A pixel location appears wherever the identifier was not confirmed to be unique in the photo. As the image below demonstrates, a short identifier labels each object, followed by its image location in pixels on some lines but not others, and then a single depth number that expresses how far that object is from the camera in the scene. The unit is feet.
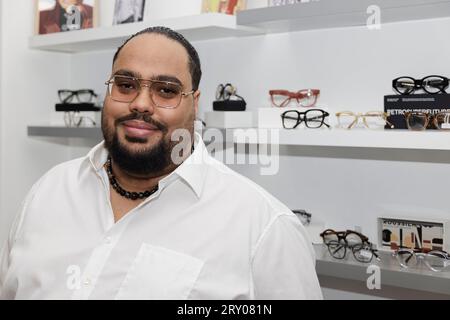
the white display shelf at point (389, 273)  4.40
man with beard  3.52
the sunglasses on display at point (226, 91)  6.09
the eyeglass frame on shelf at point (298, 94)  5.58
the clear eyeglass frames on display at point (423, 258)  4.74
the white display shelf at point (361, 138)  4.36
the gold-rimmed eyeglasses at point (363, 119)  5.13
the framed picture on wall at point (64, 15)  7.04
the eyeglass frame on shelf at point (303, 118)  5.29
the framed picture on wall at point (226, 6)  5.78
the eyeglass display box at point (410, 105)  4.66
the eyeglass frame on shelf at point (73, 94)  7.20
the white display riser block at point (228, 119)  5.60
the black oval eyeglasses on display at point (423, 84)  4.81
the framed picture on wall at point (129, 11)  6.53
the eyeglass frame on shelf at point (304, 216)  5.66
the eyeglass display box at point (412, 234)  4.97
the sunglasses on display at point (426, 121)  4.60
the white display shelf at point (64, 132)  6.32
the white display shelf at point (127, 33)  5.53
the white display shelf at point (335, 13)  4.51
